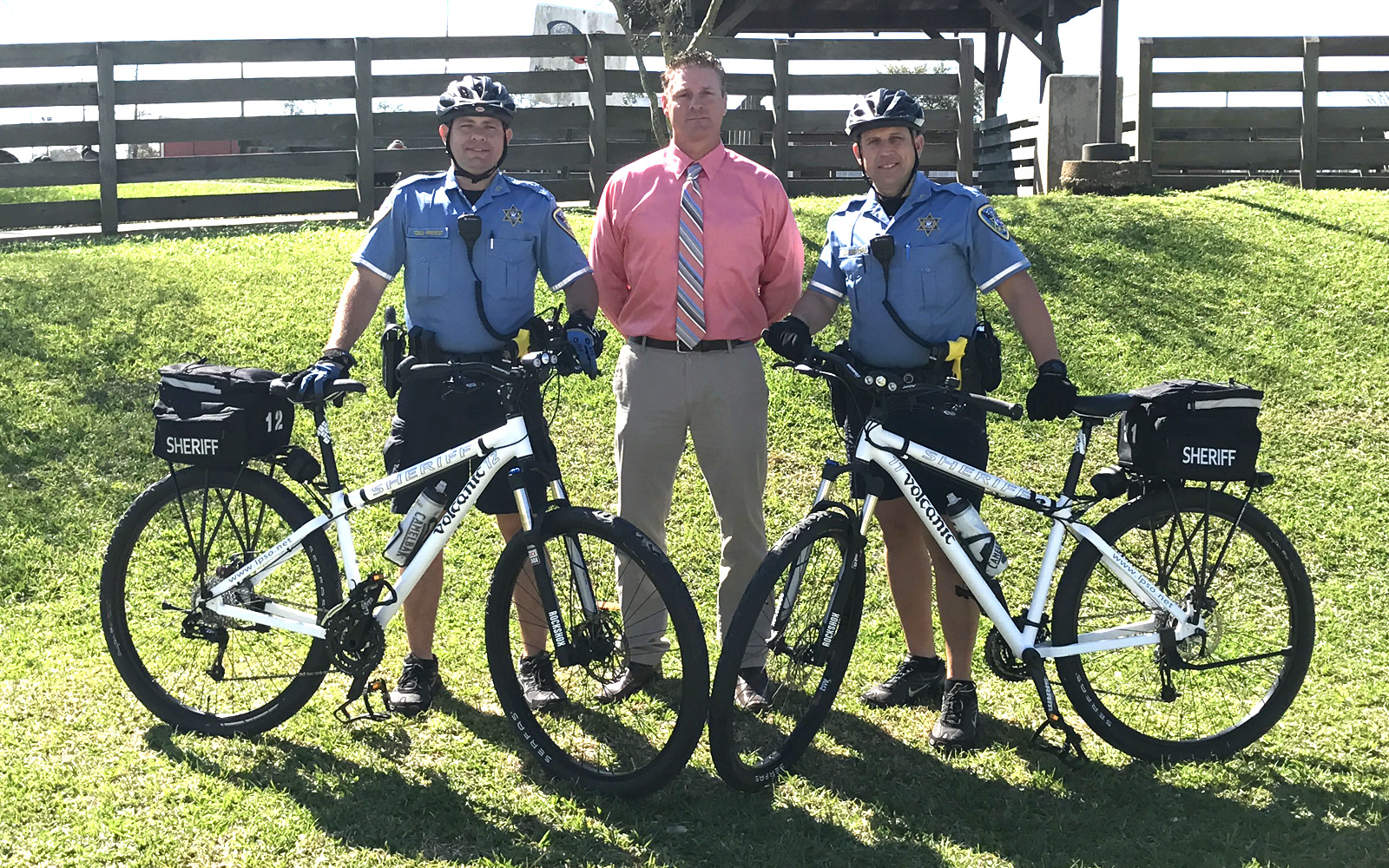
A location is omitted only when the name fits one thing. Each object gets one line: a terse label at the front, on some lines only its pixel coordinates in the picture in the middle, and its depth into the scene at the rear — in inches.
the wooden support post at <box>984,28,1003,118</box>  708.3
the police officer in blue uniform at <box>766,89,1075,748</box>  150.9
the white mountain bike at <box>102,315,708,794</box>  144.5
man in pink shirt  159.8
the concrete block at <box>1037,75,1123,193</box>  442.3
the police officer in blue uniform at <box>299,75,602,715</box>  155.3
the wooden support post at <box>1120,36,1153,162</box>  441.7
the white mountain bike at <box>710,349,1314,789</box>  146.5
